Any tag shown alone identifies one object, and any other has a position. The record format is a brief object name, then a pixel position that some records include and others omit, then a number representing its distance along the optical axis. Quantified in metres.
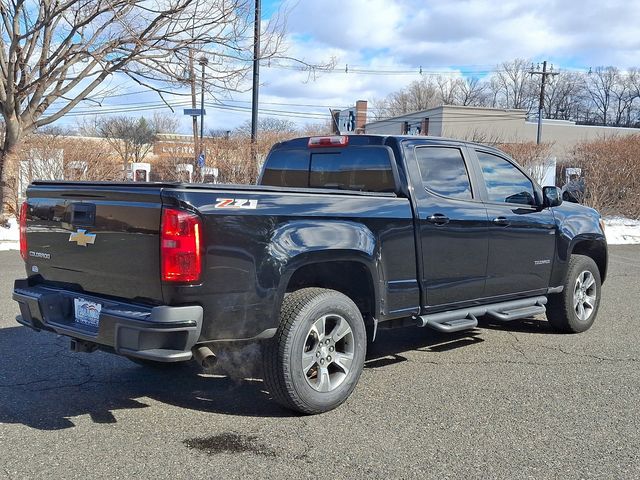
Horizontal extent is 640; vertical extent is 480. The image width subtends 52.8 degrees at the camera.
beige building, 54.19
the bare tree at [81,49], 13.82
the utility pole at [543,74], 50.84
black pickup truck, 3.78
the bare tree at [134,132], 47.15
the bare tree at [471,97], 91.81
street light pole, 14.70
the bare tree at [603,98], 95.94
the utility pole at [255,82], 15.15
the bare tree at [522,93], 93.06
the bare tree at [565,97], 95.50
